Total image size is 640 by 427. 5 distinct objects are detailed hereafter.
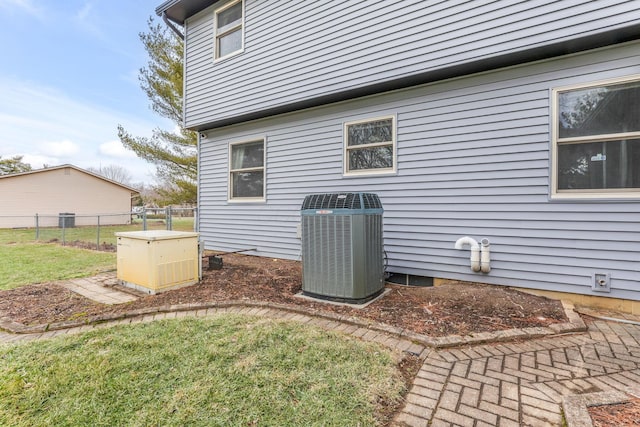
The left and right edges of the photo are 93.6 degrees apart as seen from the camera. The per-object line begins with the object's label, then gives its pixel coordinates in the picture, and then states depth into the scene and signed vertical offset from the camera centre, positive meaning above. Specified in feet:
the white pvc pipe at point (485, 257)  12.74 -2.00
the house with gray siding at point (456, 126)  10.94 +3.95
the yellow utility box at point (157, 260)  12.98 -2.29
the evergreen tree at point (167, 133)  37.83 +10.33
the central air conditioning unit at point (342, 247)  11.25 -1.43
